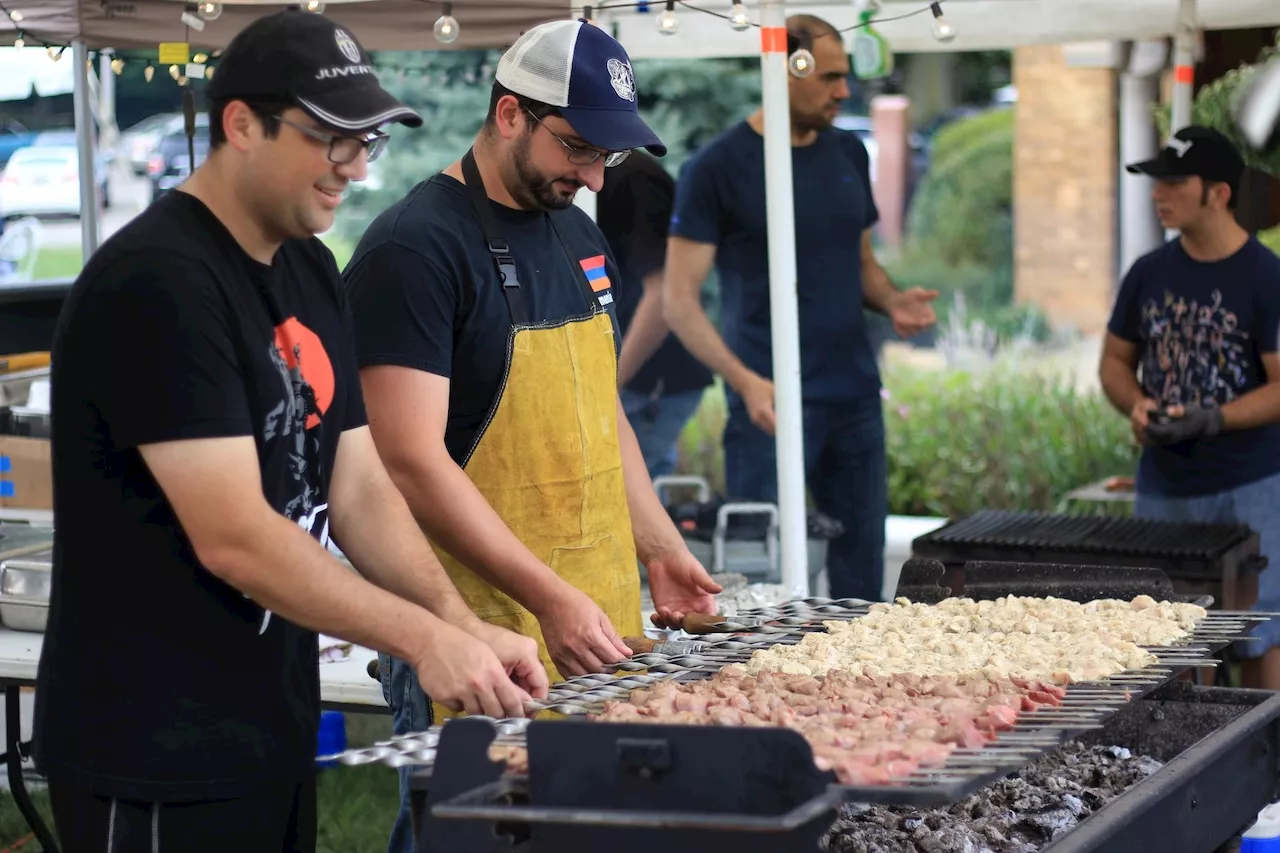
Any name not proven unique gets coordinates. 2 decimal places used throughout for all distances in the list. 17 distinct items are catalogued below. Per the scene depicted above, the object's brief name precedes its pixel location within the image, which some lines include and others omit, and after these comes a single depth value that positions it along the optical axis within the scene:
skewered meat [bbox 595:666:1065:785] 2.17
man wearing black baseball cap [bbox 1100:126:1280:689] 5.12
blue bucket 5.02
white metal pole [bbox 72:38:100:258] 5.73
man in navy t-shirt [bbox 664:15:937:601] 5.83
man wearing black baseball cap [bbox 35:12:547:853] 2.20
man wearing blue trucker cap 2.83
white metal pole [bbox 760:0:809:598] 4.67
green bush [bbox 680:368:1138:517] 9.09
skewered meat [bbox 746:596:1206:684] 2.80
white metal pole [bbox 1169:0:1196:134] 5.90
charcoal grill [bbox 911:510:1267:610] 4.48
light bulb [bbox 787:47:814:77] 5.10
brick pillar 11.60
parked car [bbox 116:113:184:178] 12.08
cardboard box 5.43
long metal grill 2.09
